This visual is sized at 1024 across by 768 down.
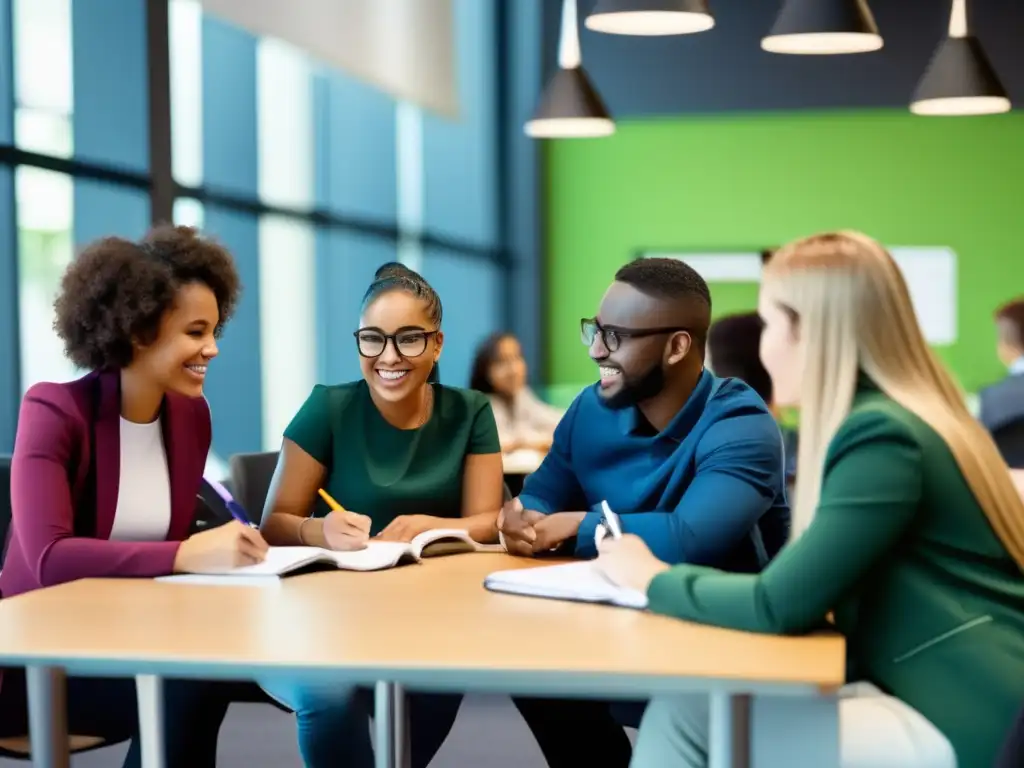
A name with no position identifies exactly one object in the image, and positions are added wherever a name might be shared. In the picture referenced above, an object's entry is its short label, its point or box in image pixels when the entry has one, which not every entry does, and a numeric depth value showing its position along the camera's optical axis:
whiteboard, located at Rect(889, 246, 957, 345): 9.78
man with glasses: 2.49
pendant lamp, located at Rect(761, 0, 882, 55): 5.18
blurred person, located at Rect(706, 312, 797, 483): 4.11
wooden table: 1.81
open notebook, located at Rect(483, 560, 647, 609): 2.24
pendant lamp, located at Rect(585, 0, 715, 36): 4.55
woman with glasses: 2.89
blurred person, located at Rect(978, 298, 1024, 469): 5.48
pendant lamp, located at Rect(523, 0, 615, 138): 6.49
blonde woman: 1.98
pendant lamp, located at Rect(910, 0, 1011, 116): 6.31
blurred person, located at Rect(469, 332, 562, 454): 7.02
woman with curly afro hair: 2.54
